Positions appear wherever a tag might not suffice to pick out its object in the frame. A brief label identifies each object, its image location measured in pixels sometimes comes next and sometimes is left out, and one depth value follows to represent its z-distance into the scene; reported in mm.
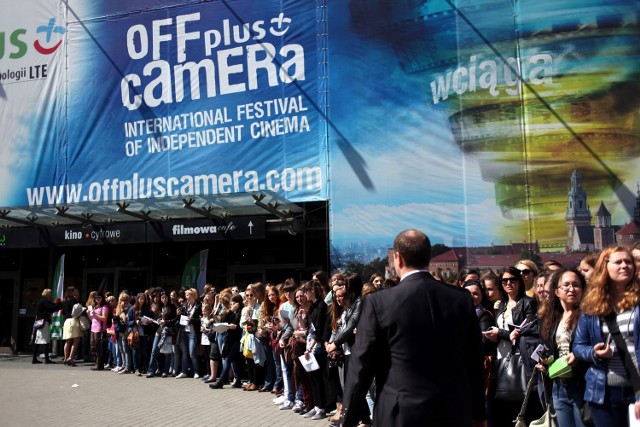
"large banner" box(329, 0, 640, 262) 12039
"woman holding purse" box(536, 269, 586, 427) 4609
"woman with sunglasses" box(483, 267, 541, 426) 5590
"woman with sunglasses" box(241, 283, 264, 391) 10562
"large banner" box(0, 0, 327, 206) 14445
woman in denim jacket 3898
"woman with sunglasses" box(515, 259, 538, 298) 6938
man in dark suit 3240
